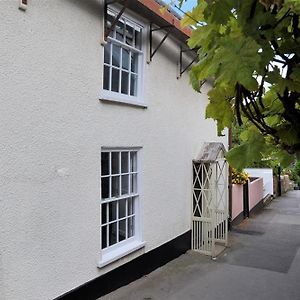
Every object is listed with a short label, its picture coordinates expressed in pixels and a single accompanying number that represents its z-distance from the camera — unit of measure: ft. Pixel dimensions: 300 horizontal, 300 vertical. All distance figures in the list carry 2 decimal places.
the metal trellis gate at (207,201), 24.75
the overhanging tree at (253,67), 3.08
